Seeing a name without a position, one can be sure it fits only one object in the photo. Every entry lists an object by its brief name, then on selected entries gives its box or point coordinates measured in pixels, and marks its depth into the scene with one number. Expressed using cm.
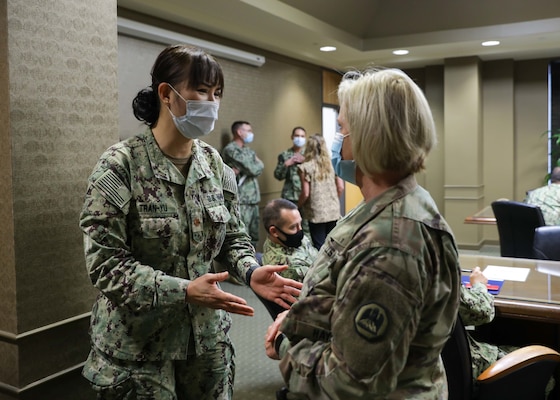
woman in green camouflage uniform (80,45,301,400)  135
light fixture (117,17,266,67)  441
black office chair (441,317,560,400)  160
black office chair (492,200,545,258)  362
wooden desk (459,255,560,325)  193
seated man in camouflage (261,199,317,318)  273
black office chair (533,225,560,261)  294
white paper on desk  238
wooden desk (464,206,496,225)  433
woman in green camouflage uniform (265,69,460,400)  85
